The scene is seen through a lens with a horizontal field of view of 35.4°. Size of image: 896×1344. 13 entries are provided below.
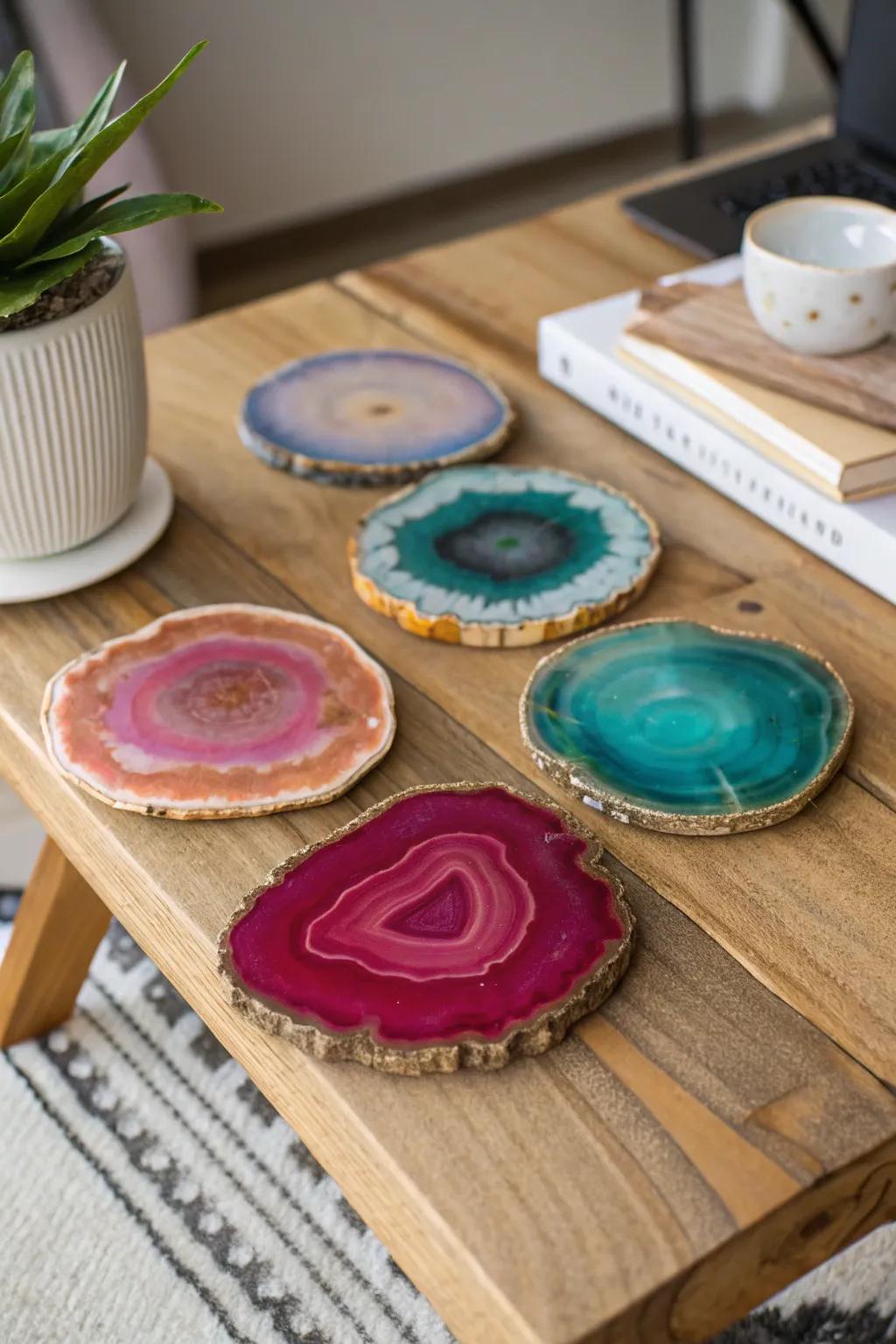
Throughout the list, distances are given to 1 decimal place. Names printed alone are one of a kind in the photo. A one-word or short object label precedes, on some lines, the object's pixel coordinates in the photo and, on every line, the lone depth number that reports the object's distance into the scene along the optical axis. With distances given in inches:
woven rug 34.8
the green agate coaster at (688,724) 25.8
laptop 44.3
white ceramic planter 29.0
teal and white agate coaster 30.5
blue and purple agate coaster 35.5
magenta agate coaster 21.6
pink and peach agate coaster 26.5
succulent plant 27.3
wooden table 19.6
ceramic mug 31.7
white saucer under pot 31.7
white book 31.3
